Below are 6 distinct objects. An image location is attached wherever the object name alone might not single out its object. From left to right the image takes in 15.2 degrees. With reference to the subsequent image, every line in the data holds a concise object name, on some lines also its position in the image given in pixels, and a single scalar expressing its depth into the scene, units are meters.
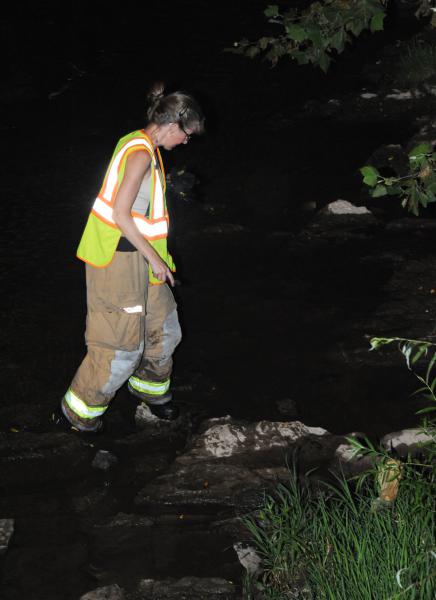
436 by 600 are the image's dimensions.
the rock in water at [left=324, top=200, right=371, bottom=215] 15.22
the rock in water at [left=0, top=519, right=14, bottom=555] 7.39
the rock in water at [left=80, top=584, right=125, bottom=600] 6.77
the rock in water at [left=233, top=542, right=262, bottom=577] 6.98
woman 7.69
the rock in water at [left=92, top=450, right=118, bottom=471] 8.54
